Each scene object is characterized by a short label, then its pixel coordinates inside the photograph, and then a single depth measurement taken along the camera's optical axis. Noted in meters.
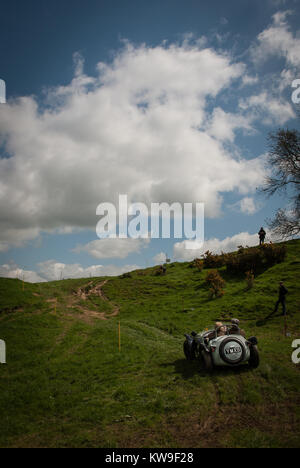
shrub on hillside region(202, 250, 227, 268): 43.88
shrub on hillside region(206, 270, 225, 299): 31.08
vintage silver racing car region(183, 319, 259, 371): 11.48
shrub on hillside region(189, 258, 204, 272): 44.88
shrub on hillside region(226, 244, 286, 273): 36.47
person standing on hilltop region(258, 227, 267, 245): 44.75
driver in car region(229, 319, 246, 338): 12.70
